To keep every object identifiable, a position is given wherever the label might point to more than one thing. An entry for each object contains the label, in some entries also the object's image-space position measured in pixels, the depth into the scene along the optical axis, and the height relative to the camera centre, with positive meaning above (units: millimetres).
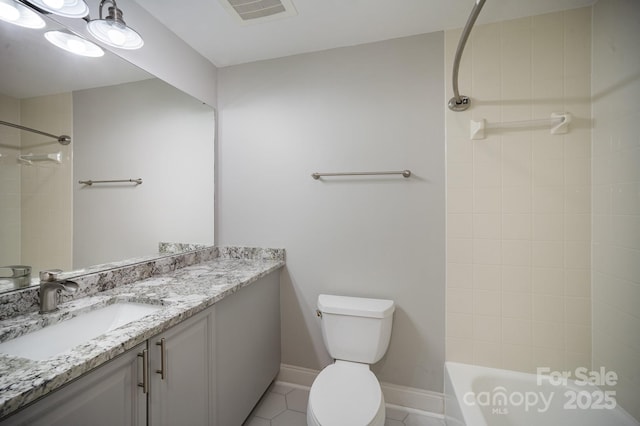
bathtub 1170 -925
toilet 1137 -783
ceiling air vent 1334 +1085
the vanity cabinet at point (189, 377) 687 -596
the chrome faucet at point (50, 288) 940 -282
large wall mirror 976 +258
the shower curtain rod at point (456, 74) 931 +697
